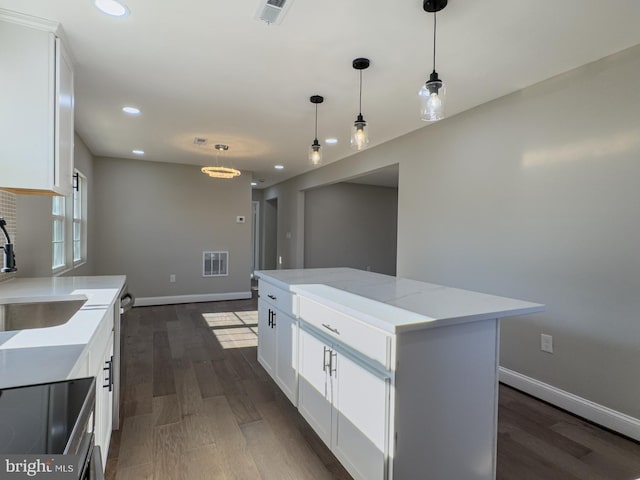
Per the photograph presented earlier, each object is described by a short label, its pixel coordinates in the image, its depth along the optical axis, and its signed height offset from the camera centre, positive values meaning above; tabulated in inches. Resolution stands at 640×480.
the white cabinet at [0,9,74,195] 73.5 +28.8
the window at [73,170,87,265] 174.2 +7.1
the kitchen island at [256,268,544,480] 54.8 -24.9
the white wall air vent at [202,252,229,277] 240.7 -19.3
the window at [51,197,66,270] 138.2 +1.2
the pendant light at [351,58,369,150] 91.6 +30.4
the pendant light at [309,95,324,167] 113.0 +29.3
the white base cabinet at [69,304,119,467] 46.7 -24.2
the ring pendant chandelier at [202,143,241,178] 166.9 +33.0
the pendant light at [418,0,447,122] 67.9 +30.4
